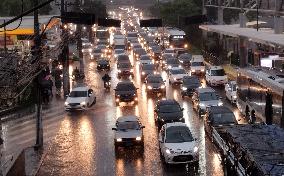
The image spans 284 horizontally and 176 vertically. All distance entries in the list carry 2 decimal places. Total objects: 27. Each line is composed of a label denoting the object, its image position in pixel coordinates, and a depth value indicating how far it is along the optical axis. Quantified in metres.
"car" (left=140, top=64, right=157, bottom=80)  55.31
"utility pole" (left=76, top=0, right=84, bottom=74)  53.44
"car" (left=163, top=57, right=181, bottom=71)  58.59
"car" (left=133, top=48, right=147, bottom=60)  75.22
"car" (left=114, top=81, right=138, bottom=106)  41.50
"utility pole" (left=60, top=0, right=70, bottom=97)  43.76
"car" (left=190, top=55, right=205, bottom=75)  56.09
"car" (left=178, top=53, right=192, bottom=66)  66.00
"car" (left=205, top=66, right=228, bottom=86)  48.34
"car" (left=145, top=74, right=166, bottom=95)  45.50
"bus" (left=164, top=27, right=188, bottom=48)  78.31
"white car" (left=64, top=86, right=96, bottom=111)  39.44
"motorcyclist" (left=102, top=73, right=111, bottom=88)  49.28
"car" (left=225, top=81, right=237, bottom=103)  39.44
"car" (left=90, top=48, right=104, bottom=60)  77.06
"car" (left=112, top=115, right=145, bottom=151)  27.28
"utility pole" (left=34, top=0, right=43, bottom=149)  27.69
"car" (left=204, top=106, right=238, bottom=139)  28.37
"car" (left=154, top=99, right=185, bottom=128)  31.95
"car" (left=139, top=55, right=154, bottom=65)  62.03
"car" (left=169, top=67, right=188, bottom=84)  50.77
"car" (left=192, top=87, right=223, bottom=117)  35.50
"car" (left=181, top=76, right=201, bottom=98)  43.31
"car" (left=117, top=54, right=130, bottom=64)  61.56
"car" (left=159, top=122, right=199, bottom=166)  23.67
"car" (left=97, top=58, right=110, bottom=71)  64.69
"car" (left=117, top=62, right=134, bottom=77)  57.75
